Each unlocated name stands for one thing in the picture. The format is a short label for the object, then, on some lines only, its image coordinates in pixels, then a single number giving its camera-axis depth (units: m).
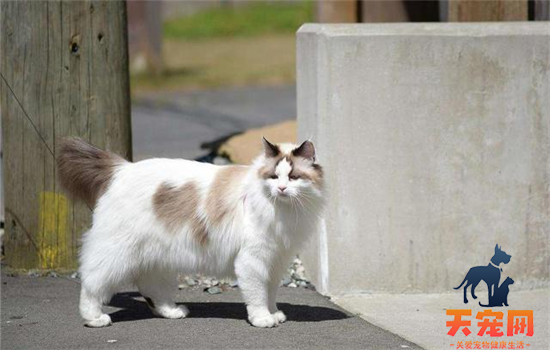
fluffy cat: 11.70
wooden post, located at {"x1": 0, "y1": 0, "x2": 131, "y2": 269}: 14.24
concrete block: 13.70
